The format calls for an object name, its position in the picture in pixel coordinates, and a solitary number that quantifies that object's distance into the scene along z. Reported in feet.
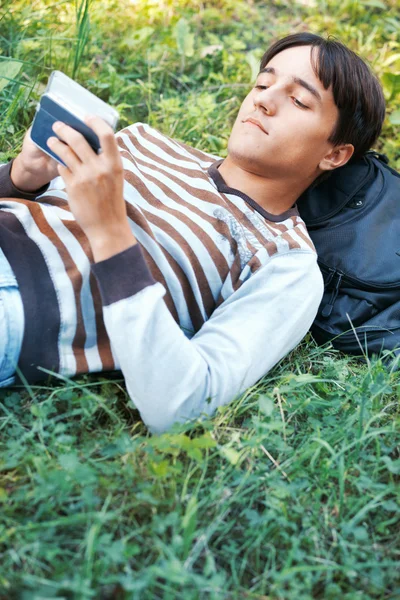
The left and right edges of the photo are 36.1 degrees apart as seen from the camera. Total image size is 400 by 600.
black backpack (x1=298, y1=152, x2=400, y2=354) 7.48
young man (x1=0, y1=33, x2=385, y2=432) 5.35
